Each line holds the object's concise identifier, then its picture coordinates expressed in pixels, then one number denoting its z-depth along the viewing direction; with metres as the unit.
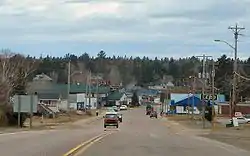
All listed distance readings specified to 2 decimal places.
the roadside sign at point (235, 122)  62.73
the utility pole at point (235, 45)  60.35
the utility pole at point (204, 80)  74.18
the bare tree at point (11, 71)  67.69
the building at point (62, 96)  136.38
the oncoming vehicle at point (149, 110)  140.90
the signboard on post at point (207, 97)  78.39
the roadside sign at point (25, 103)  56.16
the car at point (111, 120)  67.43
